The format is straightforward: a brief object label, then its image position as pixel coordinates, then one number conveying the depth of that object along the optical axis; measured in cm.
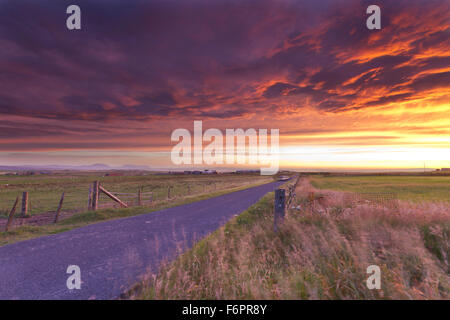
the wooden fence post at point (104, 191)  1435
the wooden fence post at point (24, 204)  1509
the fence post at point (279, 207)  808
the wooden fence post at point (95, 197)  1404
